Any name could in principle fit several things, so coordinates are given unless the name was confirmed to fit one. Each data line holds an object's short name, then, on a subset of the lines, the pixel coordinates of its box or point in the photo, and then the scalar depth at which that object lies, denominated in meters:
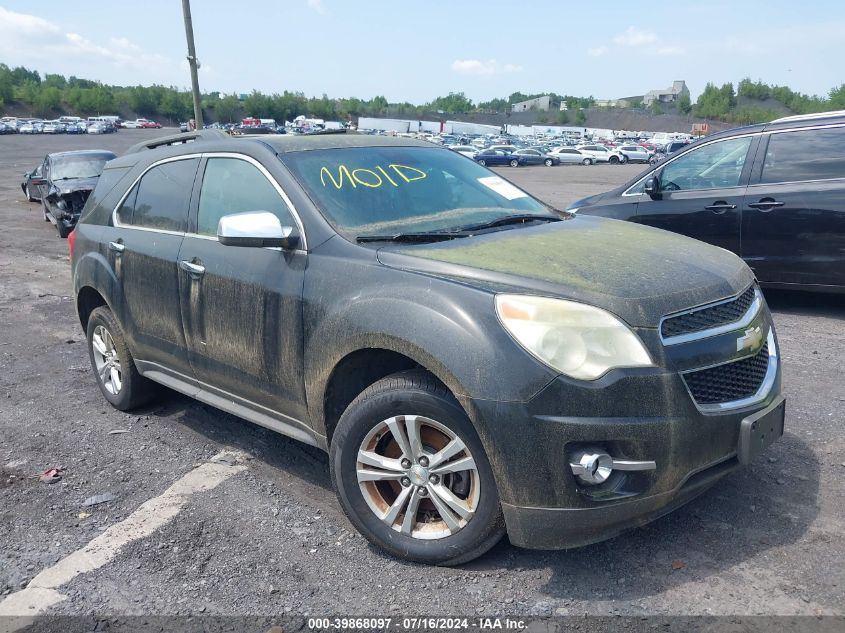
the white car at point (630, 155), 56.69
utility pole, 14.20
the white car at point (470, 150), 50.77
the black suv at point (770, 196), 6.55
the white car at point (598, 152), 56.44
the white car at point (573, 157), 55.12
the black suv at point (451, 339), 2.73
